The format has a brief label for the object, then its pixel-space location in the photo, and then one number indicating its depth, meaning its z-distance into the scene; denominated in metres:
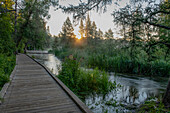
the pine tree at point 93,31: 50.34
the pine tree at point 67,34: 52.33
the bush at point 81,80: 5.93
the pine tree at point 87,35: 50.96
